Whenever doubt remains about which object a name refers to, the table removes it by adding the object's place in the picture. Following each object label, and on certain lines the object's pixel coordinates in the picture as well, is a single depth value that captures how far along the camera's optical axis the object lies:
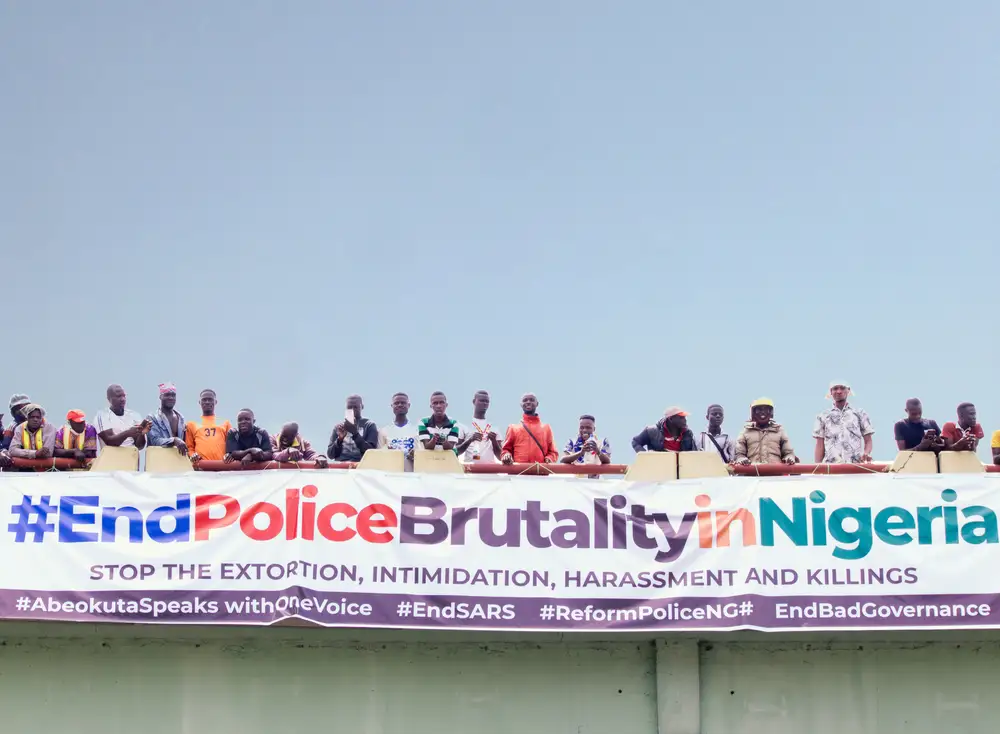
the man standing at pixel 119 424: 11.51
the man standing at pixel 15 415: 12.17
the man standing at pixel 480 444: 12.53
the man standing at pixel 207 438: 12.20
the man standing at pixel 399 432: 12.32
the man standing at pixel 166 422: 12.01
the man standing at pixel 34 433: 11.84
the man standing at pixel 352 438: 11.96
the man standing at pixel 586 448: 12.14
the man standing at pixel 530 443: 12.07
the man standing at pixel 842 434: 12.13
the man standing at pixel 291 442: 12.09
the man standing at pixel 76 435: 11.98
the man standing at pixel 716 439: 12.59
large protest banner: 10.55
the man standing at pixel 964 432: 11.22
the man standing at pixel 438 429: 11.50
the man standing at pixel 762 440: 11.90
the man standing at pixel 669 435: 11.88
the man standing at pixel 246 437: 11.68
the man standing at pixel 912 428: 11.96
